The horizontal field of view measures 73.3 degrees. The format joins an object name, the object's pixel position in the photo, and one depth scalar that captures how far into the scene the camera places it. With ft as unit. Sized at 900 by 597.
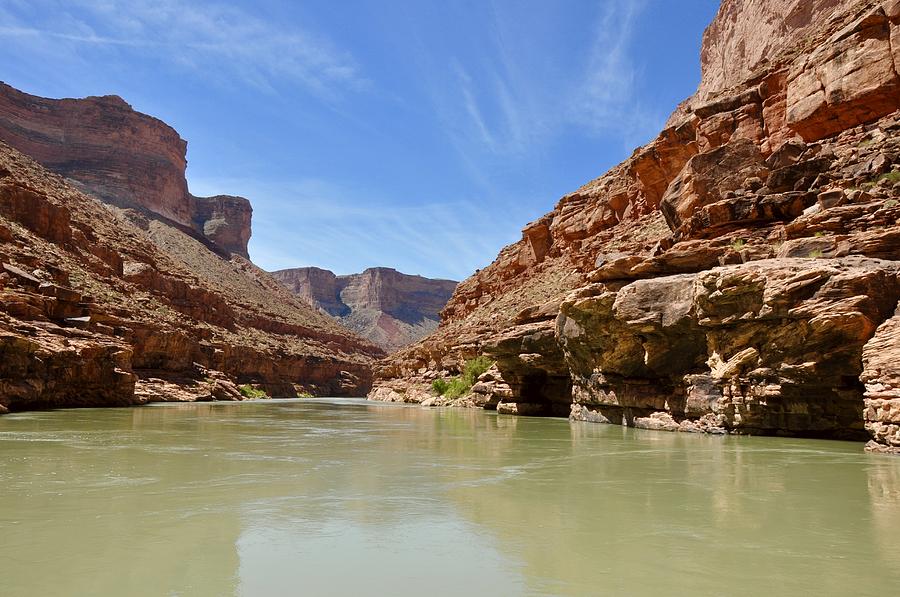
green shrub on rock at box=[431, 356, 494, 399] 136.26
